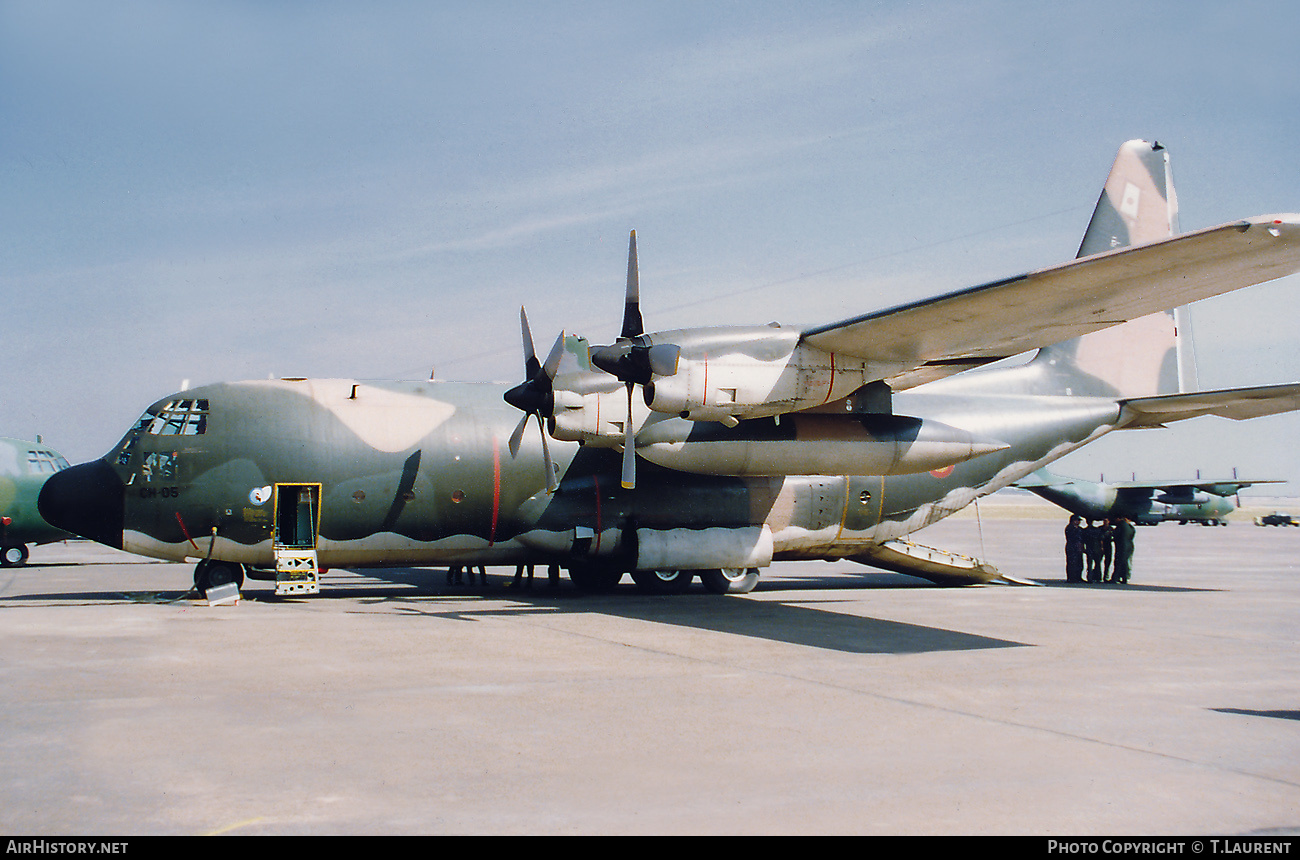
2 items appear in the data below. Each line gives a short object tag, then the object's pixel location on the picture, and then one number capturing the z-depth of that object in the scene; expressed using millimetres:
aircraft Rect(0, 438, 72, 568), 28266
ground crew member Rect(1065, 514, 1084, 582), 25391
